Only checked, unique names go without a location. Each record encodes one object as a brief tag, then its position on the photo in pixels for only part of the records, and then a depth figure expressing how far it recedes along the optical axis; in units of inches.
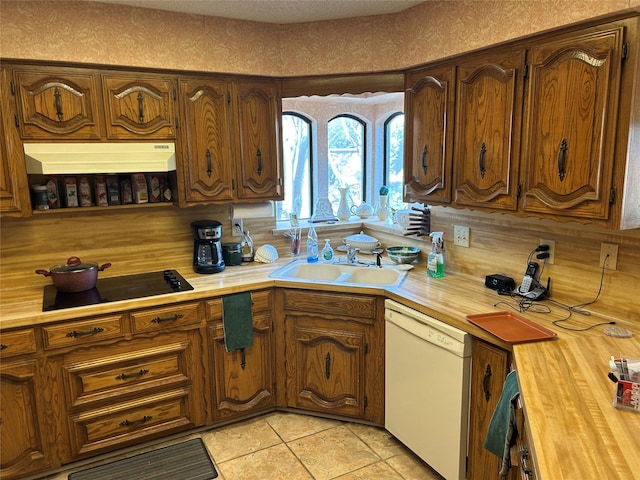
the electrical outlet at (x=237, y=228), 127.6
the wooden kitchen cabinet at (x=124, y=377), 92.8
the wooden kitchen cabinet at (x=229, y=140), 109.0
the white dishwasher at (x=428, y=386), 83.5
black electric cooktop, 95.6
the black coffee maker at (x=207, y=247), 116.1
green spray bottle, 108.6
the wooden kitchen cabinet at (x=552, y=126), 68.7
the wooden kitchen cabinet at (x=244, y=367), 106.0
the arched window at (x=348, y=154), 148.1
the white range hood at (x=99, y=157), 94.4
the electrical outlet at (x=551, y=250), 90.8
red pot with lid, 99.5
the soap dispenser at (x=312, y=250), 126.3
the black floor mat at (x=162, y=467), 94.7
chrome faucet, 124.0
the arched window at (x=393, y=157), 146.0
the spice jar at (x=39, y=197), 99.5
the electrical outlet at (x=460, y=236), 109.4
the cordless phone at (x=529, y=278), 92.5
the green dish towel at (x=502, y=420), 65.7
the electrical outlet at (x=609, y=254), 80.8
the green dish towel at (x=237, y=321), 105.6
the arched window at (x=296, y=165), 142.1
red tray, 73.5
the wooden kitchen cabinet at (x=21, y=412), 87.4
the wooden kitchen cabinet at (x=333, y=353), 104.3
